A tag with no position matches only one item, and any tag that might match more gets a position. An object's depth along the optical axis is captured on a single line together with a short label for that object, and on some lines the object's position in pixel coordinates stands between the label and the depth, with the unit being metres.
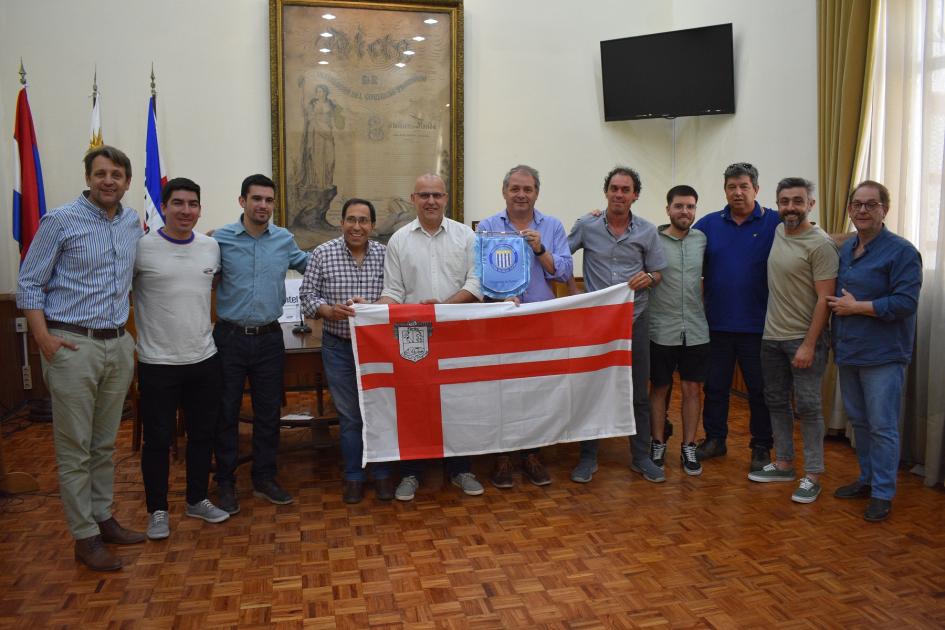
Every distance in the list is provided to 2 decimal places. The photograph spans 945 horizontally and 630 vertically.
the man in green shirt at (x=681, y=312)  3.55
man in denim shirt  3.00
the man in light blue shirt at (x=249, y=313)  3.08
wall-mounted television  5.46
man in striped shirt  2.54
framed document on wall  5.54
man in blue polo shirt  3.58
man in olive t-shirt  3.26
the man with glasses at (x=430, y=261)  3.26
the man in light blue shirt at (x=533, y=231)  3.32
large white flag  3.25
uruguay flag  5.21
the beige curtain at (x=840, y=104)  4.11
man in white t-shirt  2.81
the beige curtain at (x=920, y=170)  3.61
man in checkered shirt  3.24
